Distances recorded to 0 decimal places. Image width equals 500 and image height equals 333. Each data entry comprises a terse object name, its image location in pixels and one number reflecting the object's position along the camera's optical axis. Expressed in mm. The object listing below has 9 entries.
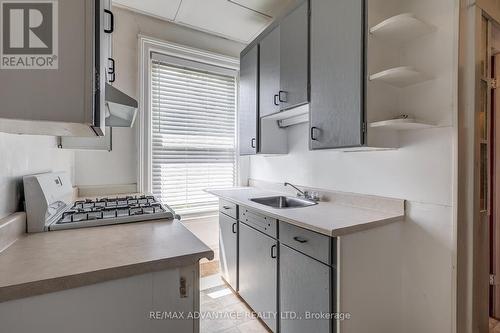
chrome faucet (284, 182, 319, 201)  2150
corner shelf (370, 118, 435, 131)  1350
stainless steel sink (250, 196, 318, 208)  2250
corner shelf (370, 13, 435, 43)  1354
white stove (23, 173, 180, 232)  1160
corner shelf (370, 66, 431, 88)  1354
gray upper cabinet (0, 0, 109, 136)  682
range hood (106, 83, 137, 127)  1254
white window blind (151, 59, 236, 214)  2693
